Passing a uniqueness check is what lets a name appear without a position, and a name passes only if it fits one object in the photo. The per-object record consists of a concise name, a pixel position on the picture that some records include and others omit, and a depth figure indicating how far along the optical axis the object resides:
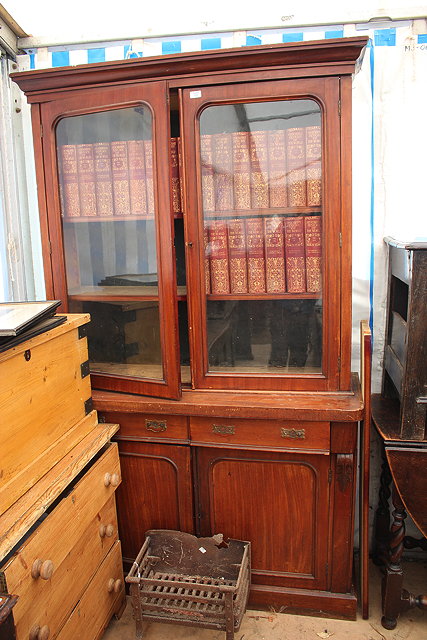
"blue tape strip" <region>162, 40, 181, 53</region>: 2.19
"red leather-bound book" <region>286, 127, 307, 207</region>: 1.79
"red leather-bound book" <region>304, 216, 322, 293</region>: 1.82
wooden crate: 1.39
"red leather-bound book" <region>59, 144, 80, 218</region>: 1.94
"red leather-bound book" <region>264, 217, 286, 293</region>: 1.87
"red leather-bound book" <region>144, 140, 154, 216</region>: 1.84
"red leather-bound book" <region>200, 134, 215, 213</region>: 1.82
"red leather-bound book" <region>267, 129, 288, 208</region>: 1.81
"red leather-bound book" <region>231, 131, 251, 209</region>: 1.83
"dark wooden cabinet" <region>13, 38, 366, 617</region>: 1.76
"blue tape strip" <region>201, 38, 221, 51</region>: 2.17
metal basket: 1.73
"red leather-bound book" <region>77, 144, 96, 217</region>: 1.94
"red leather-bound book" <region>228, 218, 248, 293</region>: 1.89
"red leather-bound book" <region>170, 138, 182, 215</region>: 1.85
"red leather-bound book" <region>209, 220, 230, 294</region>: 1.88
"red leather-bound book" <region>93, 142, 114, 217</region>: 1.92
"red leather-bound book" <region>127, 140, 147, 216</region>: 1.87
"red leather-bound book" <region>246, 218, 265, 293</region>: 1.88
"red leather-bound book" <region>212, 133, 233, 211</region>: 1.83
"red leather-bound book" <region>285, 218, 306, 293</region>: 1.85
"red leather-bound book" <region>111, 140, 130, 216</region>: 1.90
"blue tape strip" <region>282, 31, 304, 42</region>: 2.11
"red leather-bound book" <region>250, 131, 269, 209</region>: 1.82
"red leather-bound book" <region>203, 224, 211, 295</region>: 1.87
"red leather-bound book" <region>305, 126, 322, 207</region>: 1.76
